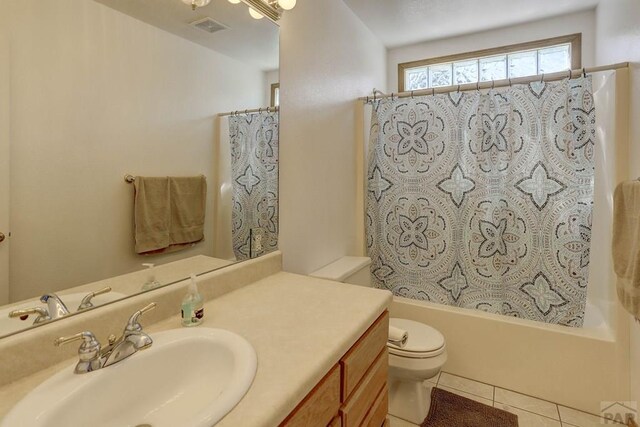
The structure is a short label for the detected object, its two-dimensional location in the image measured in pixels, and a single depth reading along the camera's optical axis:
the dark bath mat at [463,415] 1.62
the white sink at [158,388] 0.60
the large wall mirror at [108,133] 0.77
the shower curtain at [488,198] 1.74
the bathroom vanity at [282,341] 0.69
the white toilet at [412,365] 1.57
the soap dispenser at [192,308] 0.96
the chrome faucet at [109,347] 0.71
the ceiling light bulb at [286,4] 1.42
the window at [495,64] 2.31
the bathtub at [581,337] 1.65
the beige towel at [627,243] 1.22
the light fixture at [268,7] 1.36
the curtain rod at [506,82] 1.64
